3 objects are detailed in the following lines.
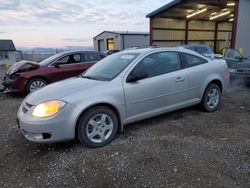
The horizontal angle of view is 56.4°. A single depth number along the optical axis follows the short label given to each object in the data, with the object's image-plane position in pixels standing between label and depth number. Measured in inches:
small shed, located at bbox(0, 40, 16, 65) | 1411.2
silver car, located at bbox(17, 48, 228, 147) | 133.3
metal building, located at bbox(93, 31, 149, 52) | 1109.7
